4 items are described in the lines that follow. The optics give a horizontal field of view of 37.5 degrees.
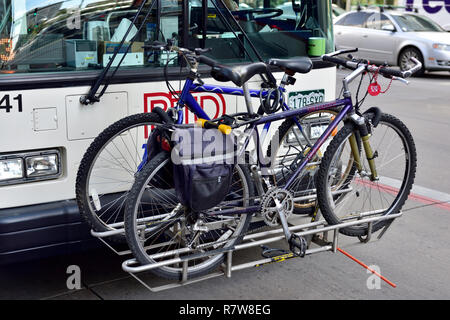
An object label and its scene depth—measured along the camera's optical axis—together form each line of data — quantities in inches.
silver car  589.6
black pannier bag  132.3
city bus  138.9
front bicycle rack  135.8
